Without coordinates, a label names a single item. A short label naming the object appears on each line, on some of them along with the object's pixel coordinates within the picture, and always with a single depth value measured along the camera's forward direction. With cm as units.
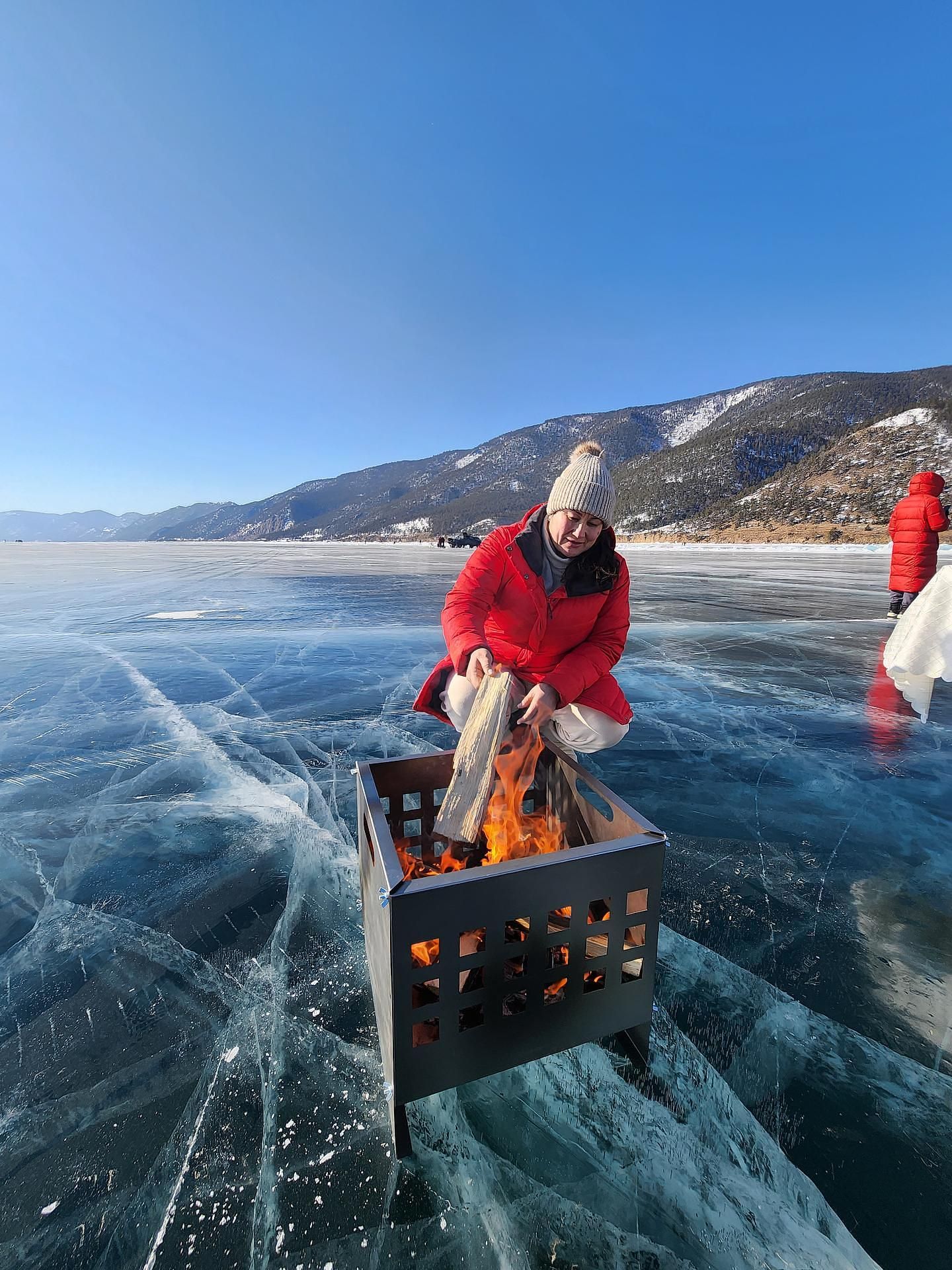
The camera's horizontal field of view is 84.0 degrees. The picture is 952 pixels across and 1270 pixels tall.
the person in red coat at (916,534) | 569
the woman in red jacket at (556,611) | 176
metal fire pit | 100
